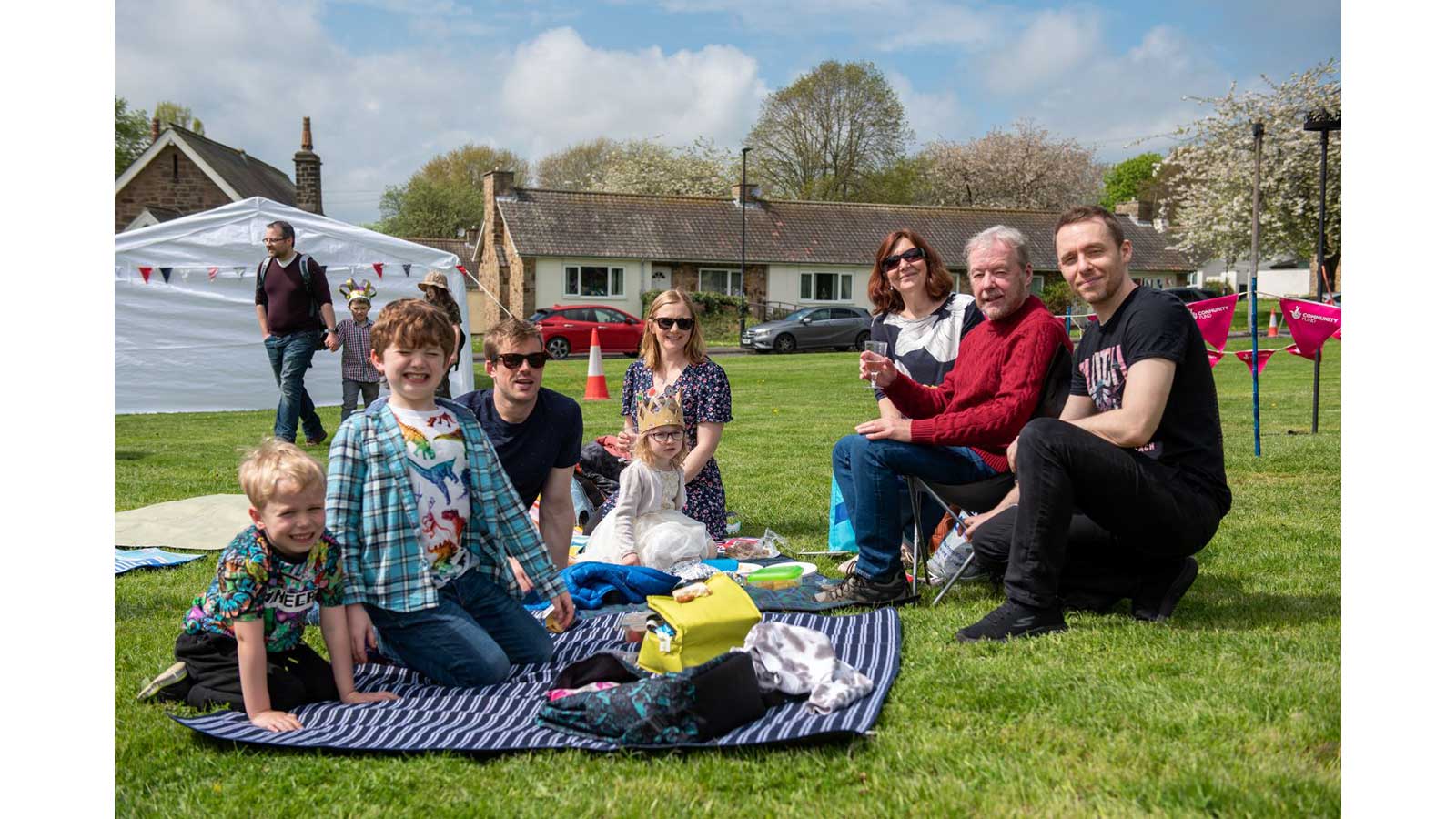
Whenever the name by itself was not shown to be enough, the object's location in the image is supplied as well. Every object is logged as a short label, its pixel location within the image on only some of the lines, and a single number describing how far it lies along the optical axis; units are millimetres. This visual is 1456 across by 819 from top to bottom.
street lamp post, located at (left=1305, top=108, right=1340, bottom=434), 14141
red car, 29438
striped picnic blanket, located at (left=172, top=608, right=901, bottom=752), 3037
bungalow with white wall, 41656
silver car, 31266
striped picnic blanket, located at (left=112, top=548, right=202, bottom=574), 5477
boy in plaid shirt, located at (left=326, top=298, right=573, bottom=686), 3531
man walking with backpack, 9875
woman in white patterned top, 5168
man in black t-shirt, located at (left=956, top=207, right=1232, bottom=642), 3797
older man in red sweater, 4410
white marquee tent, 14055
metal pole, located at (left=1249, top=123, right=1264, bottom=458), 8402
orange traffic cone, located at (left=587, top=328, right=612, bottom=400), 15508
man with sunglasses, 4496
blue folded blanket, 4855
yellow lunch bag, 3553
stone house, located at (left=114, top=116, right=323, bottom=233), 32812
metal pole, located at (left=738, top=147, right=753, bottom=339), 41312
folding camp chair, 4562
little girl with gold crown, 5273
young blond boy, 3203
